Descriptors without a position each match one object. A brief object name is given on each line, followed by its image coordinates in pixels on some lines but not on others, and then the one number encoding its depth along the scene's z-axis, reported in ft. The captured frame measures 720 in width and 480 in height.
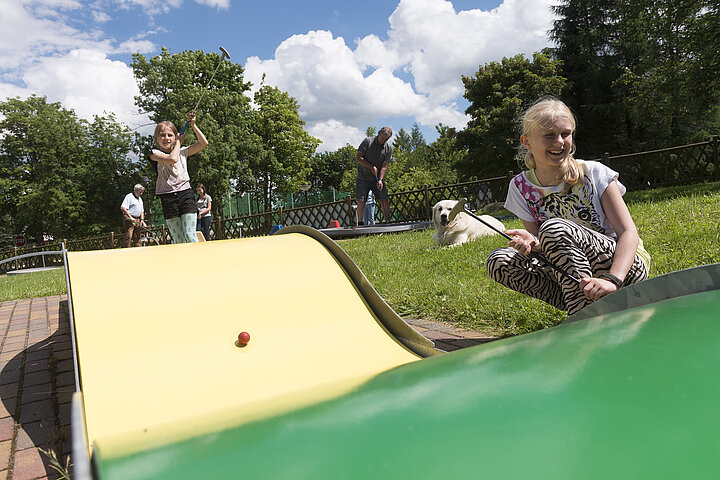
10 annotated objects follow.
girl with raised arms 16.71
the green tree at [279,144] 114.93
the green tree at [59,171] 104.73
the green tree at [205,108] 92.89
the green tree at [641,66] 36.96
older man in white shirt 36.22
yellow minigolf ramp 5.86
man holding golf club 31.55
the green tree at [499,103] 92.48
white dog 23.82
